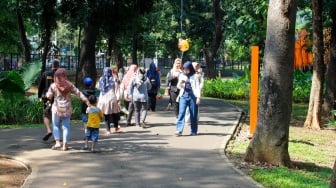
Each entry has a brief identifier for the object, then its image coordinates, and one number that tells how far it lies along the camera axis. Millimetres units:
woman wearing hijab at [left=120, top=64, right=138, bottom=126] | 14242
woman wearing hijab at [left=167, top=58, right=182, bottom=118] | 15352
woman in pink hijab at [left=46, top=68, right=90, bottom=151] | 10234
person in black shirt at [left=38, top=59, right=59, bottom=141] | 11211
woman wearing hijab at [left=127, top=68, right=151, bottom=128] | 13797
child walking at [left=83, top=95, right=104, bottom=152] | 10172
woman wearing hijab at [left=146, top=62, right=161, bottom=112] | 17670
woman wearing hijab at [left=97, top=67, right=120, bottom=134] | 12555
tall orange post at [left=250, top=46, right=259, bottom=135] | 12094
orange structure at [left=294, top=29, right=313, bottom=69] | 39056
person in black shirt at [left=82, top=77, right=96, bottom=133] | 11234
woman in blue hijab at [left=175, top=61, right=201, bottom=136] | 12500
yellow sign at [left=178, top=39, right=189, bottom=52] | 36706
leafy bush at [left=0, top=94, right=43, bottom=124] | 15632
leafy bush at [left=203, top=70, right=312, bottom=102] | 26422
